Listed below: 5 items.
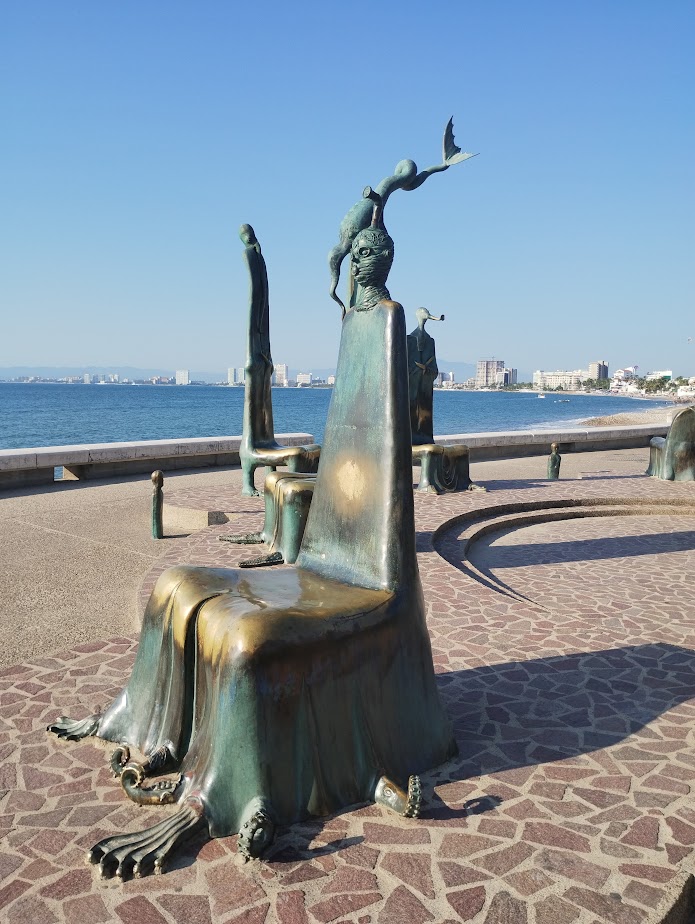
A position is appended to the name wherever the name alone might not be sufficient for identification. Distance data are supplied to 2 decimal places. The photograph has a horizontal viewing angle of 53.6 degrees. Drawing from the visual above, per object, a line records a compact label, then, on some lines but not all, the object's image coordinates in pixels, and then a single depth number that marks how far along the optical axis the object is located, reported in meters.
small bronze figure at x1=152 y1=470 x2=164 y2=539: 8.04
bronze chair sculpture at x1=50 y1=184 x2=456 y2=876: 2.63
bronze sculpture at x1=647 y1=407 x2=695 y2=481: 12.78
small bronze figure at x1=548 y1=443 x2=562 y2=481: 12.77
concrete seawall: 11.18
